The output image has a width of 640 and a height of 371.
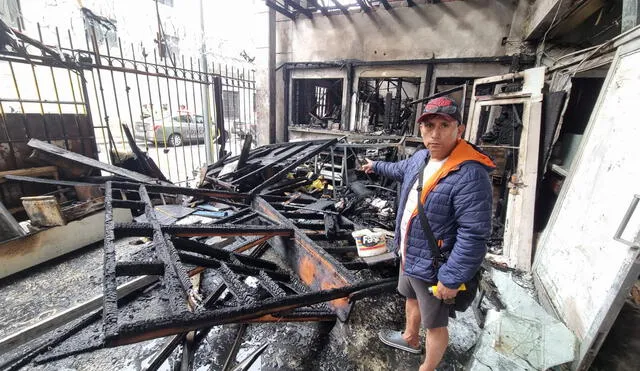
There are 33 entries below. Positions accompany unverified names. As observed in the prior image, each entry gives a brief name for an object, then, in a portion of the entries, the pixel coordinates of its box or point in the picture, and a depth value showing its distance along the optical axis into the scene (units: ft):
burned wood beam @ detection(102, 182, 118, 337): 3.73
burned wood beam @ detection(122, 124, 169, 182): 15.70
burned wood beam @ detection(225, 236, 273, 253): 8.67
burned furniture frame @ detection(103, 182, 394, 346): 4.13
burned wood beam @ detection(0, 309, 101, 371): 6.06
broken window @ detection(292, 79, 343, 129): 29.50
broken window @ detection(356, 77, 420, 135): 25.41
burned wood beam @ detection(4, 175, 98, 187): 11.89
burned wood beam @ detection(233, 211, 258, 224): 10.92
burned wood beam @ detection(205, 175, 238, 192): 14.89
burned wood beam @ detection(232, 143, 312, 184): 15.34
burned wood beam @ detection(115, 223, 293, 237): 6.97
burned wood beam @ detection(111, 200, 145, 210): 8.59
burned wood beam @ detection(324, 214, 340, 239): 12.06
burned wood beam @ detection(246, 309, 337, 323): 5.83
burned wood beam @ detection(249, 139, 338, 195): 13.92
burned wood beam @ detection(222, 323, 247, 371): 6.32
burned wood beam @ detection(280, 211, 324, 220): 12.72
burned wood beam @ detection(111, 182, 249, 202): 10.18
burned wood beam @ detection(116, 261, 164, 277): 5.26
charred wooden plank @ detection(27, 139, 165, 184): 12.68
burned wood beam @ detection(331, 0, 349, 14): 23.24
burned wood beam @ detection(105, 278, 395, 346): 3.75
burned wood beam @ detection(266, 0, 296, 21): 24.32
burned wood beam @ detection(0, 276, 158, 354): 7.03
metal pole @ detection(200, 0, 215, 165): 21.84
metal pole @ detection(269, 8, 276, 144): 27.50
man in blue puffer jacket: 4.95
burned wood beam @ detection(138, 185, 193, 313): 4.44
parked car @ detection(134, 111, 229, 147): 34.12
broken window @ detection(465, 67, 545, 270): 10.57
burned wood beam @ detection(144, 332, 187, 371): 6.29
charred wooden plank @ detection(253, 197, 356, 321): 7.14
